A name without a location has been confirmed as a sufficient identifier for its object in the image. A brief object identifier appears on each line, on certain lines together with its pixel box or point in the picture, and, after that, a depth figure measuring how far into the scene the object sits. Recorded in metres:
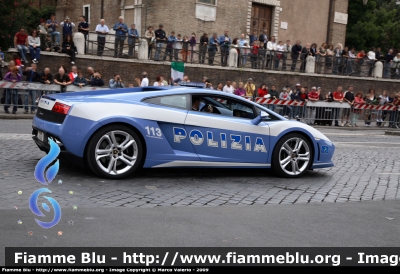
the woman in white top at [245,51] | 31.08
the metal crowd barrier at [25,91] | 18.41
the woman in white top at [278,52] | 31.89
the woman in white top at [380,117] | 25.42
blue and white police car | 8.17
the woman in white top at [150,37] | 27.78
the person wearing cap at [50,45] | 25.11
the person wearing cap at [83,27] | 25.75
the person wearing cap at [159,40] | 27.58
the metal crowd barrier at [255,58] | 27.58
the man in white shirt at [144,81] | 22.67
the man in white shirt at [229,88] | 23.28
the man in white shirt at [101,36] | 26.41
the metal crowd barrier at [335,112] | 23.45
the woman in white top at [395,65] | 36.84
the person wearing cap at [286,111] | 23.42
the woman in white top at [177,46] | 28.39
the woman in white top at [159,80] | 21.47
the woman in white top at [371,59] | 36.19
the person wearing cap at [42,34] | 24.98
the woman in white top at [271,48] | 31.66
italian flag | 26.76
